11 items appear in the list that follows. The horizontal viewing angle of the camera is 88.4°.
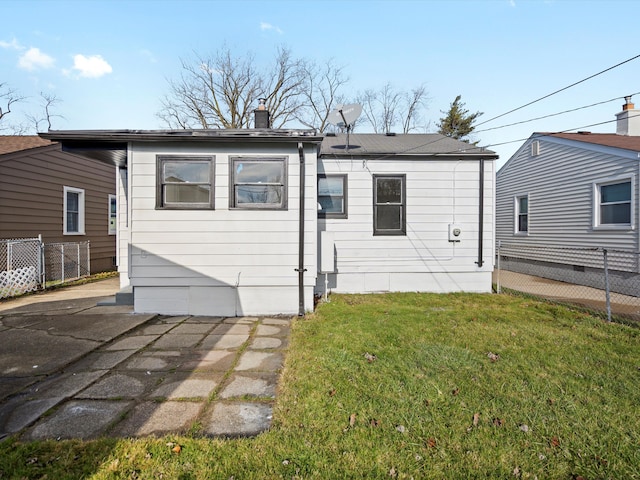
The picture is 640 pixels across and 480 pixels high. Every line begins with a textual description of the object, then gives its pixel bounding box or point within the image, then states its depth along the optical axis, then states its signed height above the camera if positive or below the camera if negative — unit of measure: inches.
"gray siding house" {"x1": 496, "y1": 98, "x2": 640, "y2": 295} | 315.3 +41.4
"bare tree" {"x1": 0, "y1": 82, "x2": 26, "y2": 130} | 753.6 +318.9
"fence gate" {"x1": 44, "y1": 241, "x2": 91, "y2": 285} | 361.1 -31.6
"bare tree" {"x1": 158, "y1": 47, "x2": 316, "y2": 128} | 832.9 +366.1
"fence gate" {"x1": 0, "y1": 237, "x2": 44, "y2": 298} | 286.1 -30.6
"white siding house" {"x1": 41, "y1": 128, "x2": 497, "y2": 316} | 216.7 +12.2
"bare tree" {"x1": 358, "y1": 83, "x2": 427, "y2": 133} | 1024.9 +398.6
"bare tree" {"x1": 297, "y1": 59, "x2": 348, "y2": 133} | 911.7 +411.4
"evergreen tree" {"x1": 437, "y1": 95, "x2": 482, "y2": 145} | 947.3 +338.3
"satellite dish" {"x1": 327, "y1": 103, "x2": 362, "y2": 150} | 295.9 +109.6
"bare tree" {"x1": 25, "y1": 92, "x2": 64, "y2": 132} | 820.6 +311.6
